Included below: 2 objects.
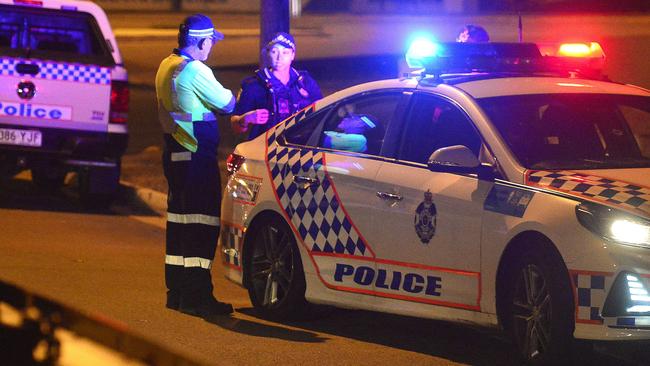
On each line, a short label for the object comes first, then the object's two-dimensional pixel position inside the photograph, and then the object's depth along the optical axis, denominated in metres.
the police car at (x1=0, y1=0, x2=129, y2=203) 25.34
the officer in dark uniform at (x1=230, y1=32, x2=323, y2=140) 17.75
